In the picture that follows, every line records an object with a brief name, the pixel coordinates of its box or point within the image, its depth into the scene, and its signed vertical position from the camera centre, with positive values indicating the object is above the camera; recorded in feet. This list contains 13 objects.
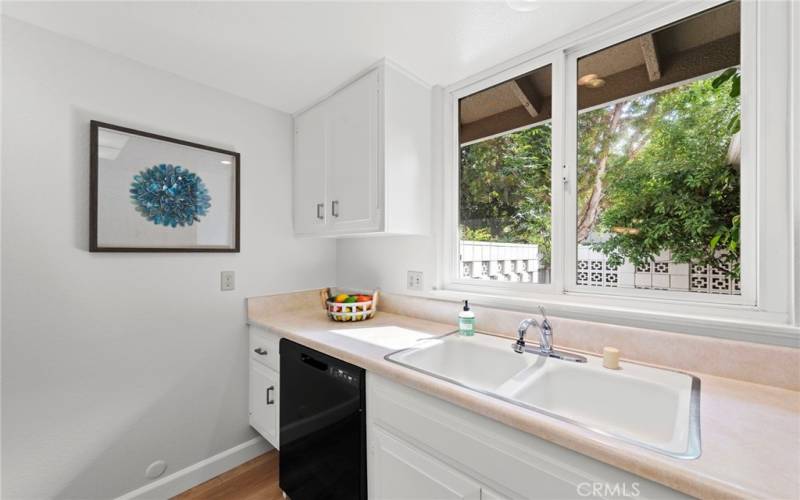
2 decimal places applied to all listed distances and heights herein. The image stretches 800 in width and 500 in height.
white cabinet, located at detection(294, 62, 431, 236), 5.20 +1.63
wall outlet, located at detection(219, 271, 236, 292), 5.94 -0.60
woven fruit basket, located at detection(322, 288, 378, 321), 5.92 -1.11
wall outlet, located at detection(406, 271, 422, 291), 6.23 -0.64
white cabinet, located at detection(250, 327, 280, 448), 5.59 -2.51
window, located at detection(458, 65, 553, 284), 5.08 +1.17
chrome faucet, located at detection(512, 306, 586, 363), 4.06 -1.20
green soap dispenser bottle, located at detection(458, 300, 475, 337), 4.88 -1.17
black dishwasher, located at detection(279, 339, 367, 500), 4.02 -2.52
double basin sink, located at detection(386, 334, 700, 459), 2.81 -1.52
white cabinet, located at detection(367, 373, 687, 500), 2.36 -1.88
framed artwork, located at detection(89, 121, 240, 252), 4.68 +0.90
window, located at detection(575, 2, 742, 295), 3.69 +1.14
